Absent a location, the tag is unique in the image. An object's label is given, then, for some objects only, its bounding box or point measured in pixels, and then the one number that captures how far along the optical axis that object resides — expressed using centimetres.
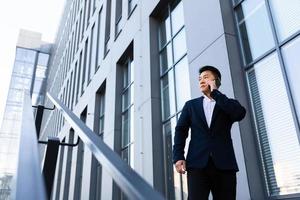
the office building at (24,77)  4679
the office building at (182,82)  450
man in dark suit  277
